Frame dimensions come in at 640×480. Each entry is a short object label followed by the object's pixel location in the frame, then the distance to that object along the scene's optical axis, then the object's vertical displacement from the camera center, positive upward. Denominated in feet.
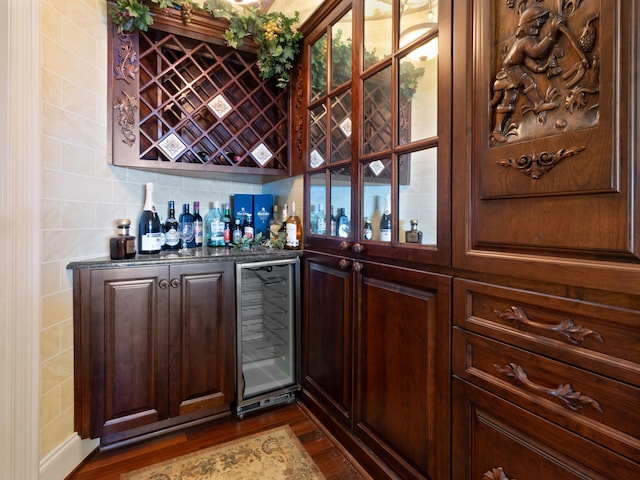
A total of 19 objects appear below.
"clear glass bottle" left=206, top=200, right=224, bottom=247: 7.36 +0.16
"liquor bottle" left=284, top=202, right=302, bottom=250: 6.73 +0.02
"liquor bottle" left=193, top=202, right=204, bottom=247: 7.19 +0.20
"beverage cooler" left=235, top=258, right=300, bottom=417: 6.14 -2.11
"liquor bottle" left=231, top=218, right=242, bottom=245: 7.59 +0.07
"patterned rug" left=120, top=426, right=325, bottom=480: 4.72 -3.58
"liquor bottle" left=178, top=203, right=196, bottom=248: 7.11 +0.38
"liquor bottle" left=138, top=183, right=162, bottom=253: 5.98 +0.11
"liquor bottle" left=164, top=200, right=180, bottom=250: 6.57 +0.00
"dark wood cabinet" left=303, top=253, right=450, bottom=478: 3.61 -1.78
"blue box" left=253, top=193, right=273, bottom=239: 7.91 +0.53
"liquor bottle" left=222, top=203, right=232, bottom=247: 7.49 +0.22
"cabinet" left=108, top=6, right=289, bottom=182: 5.65 +2.67
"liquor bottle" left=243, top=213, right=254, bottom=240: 7.63 +0.22
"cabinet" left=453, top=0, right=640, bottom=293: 2.18 +0.77
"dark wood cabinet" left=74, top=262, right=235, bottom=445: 4.94 -1.91
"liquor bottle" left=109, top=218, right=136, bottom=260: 5.24 -0.17
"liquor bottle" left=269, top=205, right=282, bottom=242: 7.24 +0.19
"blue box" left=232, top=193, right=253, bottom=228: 7.76 +0.74
